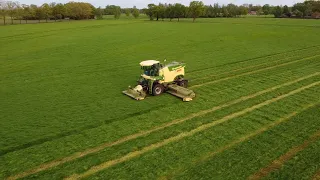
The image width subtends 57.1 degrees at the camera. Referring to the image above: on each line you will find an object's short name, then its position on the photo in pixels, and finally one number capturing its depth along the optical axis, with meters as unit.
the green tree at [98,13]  133.50
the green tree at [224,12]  132.12
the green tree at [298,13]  112.81
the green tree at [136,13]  139.75
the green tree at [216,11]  134.50
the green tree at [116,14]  142.82
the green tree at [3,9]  99.17
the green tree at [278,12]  124.06
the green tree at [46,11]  111.25
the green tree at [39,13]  111.81
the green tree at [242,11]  130.00
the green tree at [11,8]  103.06
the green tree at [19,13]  104.82
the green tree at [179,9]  111.50
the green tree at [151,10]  117.43
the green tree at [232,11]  130.82
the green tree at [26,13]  107.41
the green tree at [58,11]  115.71
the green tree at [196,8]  104.39
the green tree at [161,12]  116.19
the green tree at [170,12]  113.66
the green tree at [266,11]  144.38
